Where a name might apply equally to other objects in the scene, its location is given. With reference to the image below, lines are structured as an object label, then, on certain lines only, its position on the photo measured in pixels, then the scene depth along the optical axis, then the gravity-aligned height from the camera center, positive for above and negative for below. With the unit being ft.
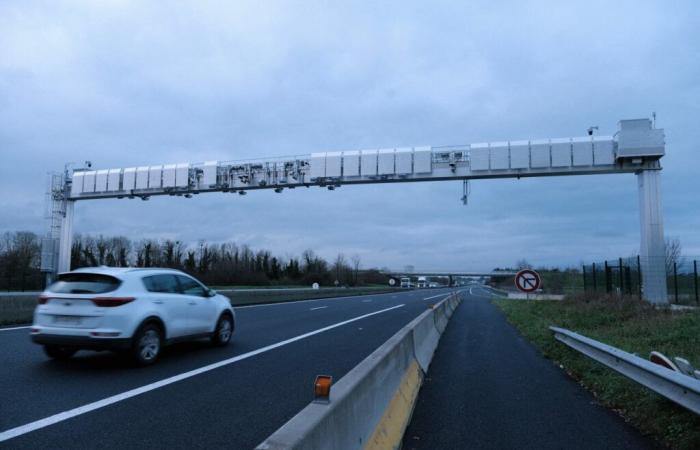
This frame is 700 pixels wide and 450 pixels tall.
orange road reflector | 11.80 -2.78
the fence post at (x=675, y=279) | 70.75 -0.49
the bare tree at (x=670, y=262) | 71.08 +1.92
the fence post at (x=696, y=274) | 65.72 +0.32
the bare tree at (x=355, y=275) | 340.00 -2.41
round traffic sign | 63.88 -0.75
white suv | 27.35 -2.54
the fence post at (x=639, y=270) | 69.21 +0.78
